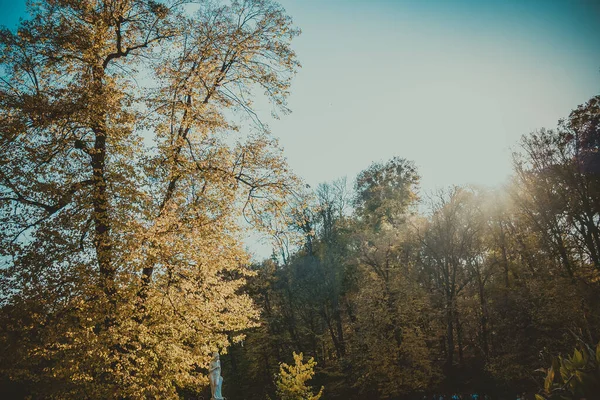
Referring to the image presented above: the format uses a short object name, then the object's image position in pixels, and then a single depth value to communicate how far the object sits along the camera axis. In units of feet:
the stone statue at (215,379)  33.94
